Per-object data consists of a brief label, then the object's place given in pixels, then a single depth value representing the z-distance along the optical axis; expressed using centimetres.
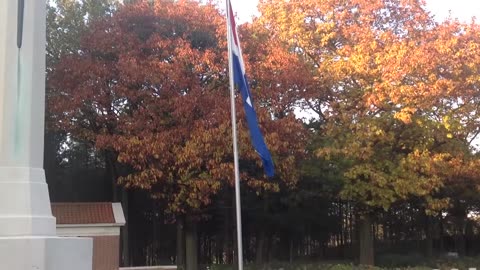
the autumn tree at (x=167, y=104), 1942
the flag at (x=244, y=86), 1187
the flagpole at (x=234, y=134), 1118
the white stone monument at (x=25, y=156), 578
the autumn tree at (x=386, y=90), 2111
